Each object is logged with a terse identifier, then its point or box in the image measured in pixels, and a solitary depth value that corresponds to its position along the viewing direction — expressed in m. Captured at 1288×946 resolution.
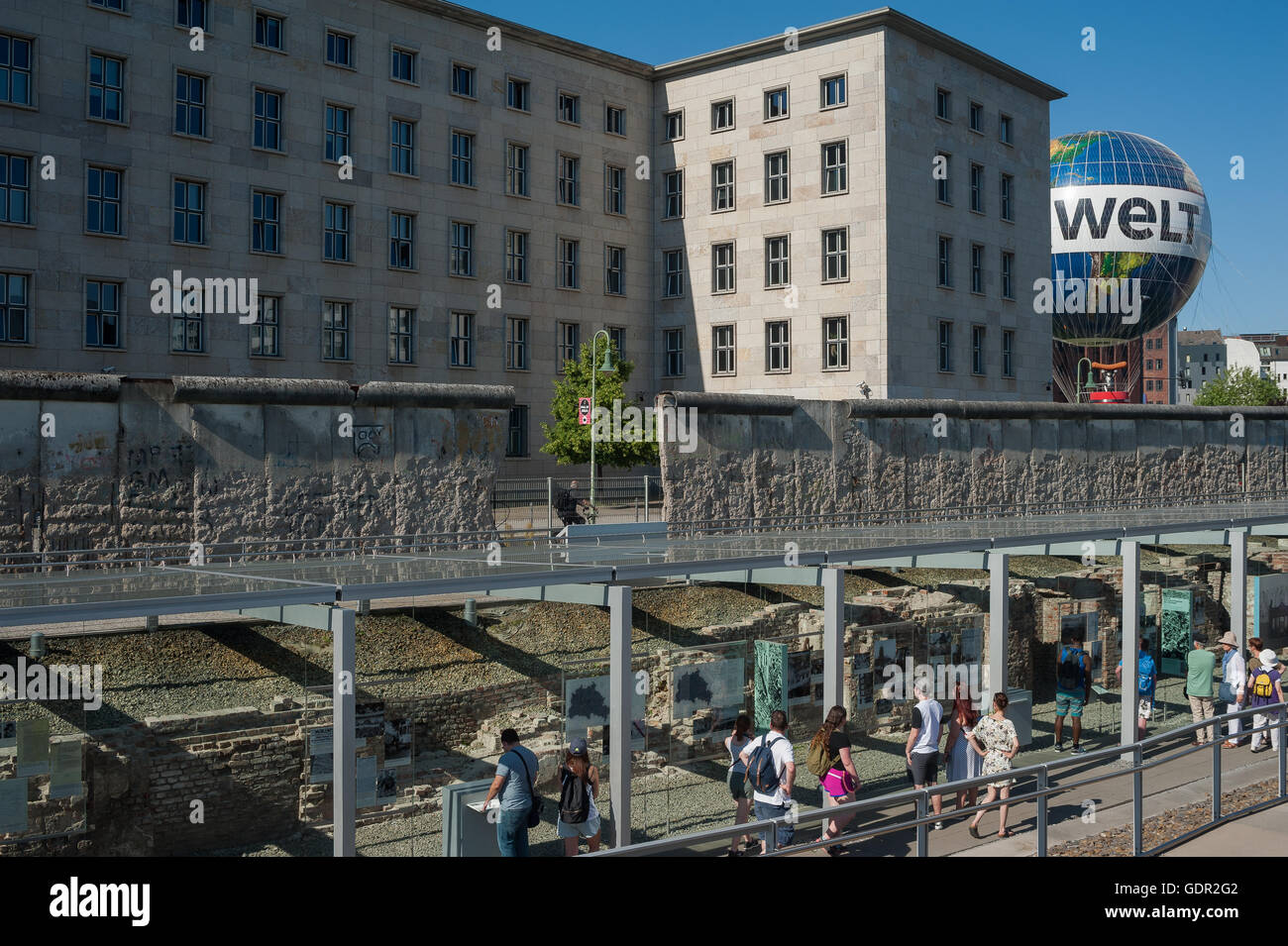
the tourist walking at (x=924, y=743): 14.67
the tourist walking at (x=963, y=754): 14.86
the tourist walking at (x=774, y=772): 12.75
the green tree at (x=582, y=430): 43.62
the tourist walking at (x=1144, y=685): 19.00
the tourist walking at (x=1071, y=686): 19.23
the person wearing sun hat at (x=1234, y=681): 18.48
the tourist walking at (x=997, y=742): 14.27
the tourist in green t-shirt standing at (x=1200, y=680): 19.09
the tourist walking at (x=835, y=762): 13.27
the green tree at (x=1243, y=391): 103.61
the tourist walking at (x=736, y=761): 14.24
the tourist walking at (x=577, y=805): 12.78
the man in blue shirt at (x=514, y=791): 11.91
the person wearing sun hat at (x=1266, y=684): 17.98
